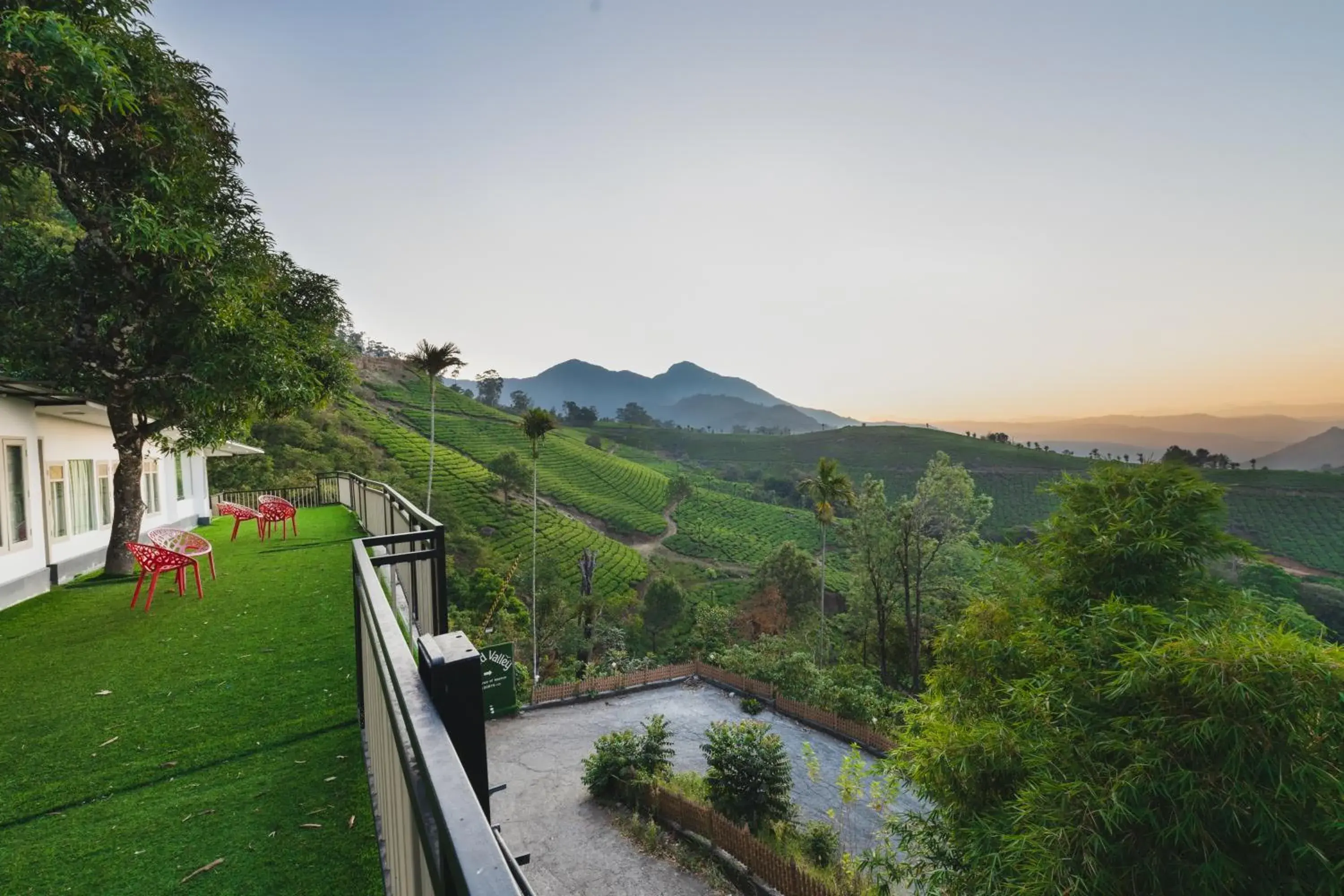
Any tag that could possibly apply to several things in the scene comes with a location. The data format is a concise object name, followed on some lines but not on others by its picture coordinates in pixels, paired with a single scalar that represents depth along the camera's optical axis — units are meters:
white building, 6.41
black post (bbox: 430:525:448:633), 3.04
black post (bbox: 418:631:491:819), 1.11
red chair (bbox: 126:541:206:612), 5.89
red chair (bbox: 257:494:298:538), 9.84
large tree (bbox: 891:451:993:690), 23.44
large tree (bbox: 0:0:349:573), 5.91
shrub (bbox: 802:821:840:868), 9.23
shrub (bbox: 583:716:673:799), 10.24
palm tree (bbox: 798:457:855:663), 24.33
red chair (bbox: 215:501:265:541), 10.16
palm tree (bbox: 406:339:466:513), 19.02
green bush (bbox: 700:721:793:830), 9.79
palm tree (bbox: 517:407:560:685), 21.73
